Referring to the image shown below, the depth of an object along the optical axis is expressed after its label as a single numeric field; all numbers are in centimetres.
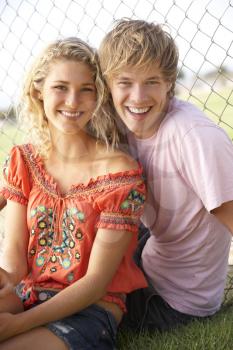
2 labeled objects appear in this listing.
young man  244
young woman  244
